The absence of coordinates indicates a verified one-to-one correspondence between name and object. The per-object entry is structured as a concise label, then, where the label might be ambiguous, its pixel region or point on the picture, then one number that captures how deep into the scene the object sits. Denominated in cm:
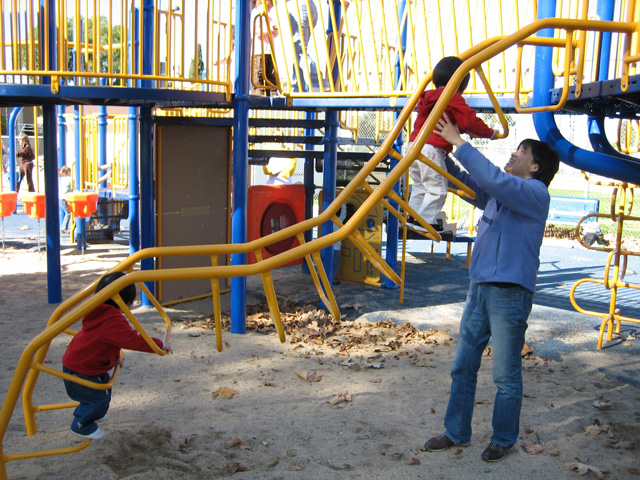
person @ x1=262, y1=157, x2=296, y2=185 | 1120
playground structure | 303
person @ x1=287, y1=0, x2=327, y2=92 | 926
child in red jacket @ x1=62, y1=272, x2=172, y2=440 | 325
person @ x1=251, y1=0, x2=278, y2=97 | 664
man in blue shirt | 317
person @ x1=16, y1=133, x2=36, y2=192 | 1463
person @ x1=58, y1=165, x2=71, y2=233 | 1215
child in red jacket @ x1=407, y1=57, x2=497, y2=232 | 331
